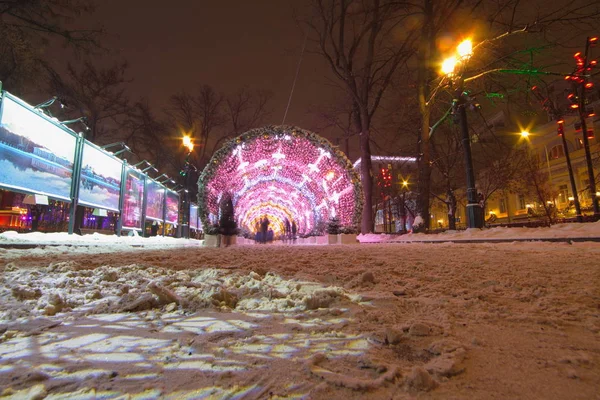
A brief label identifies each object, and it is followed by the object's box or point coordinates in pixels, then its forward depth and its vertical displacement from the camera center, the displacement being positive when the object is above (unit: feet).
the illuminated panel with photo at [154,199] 68.53 +9.32
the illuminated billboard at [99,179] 43.52 +9.46
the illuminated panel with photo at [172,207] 81.66 +8.63
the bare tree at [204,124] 103.60 +38.14
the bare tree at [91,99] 66.28 +31.06
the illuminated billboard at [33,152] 30.32 +9.86
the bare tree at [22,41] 35.63 +23.72
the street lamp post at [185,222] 90.51 +5.07
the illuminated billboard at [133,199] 58.08 +7.98
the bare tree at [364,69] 58.59 +32.91
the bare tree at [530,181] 76.39 +14.29
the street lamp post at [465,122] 36.73 +13.30
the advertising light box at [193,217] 107.82 +7.48
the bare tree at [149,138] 81.66 +27.91
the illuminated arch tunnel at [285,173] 38.50 +9.69
